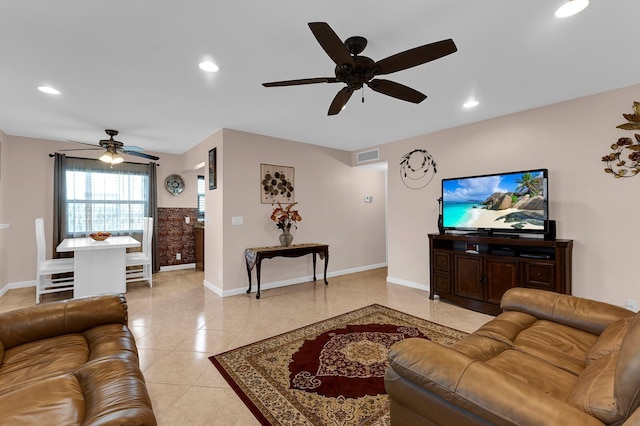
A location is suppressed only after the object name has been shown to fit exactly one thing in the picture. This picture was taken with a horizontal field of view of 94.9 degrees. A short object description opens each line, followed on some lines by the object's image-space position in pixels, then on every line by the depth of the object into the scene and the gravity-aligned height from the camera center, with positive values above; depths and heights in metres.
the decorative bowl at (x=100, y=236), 4.57 -0.30
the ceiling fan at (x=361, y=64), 1.68 +0.98
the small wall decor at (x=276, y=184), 4.78 +0.53
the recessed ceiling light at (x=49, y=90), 3.01 +1.33
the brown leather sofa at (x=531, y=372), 0.92 -0.67
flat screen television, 3.36 +0.13
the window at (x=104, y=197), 5.28 +0.39
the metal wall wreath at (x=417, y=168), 4.68 +0.75
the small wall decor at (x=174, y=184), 6.18 +0.69
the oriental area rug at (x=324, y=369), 1.86 -1.23
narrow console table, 4.27 -0.57
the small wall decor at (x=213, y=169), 4.55 +0.74
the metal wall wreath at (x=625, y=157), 2.88 +0.57
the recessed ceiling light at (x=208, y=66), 2.50 +1.30
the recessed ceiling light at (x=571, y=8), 1.79 +1.28
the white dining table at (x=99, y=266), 4.15 -0.71
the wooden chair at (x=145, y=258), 4.88 -0.70
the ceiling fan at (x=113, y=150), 4.38 +1.03
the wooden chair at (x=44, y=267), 4.07 -0.71
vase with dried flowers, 4.78 -0.06
